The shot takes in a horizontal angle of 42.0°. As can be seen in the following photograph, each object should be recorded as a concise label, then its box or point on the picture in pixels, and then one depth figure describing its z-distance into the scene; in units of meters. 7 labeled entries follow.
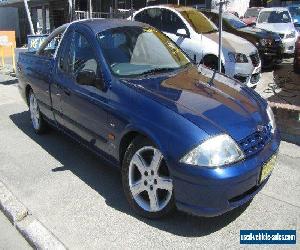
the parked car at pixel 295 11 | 16.72
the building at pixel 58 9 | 18.20
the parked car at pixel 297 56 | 9.60
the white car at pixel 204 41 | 8.01
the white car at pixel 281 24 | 12.65
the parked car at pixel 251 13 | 17.69
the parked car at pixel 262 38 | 10.64
